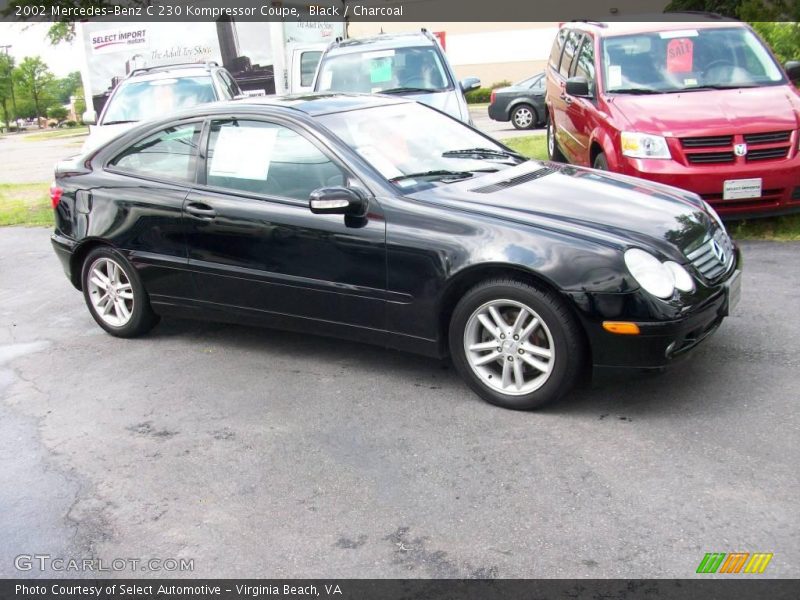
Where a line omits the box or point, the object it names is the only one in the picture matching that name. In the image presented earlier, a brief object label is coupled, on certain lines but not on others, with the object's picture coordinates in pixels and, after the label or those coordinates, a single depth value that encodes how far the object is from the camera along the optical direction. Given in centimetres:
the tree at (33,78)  8356
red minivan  732
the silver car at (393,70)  1105
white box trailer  1858
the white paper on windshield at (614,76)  838
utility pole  8006
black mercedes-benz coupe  432
